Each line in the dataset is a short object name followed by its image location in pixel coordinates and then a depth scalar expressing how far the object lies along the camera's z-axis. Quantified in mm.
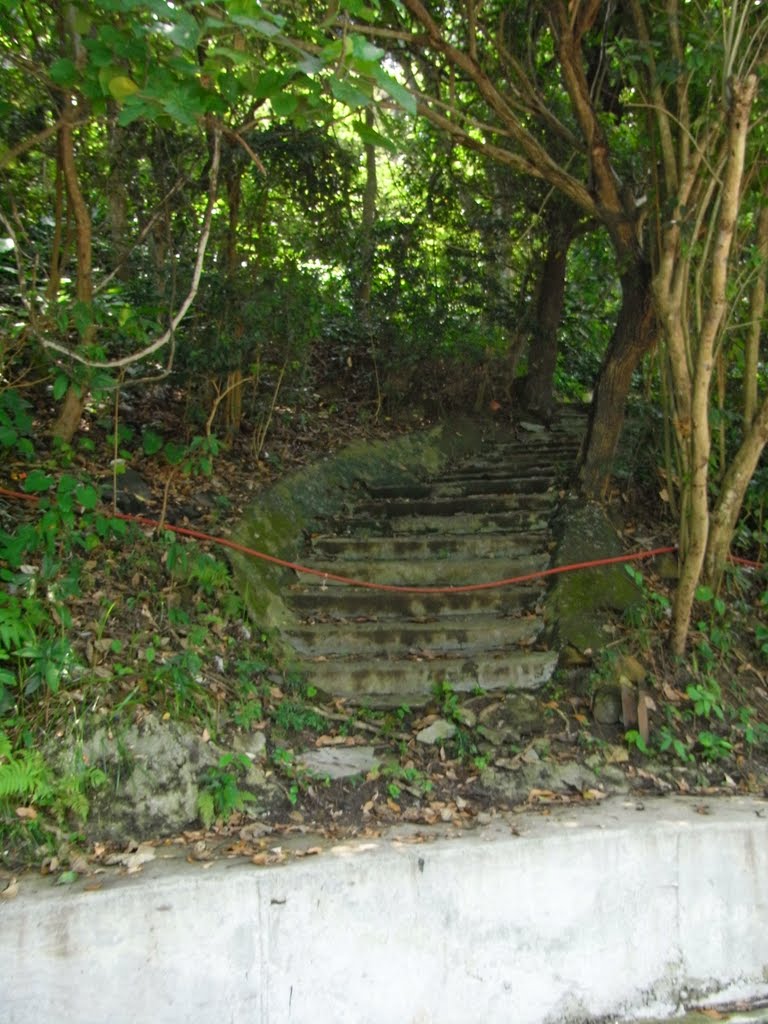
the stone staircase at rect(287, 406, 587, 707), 5570
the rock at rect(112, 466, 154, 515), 6051
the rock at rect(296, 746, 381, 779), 4797
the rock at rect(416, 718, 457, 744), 5082
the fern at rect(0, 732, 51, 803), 3875
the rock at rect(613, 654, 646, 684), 5346
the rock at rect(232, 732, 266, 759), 4746
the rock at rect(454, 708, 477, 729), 5133
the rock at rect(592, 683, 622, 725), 5184
